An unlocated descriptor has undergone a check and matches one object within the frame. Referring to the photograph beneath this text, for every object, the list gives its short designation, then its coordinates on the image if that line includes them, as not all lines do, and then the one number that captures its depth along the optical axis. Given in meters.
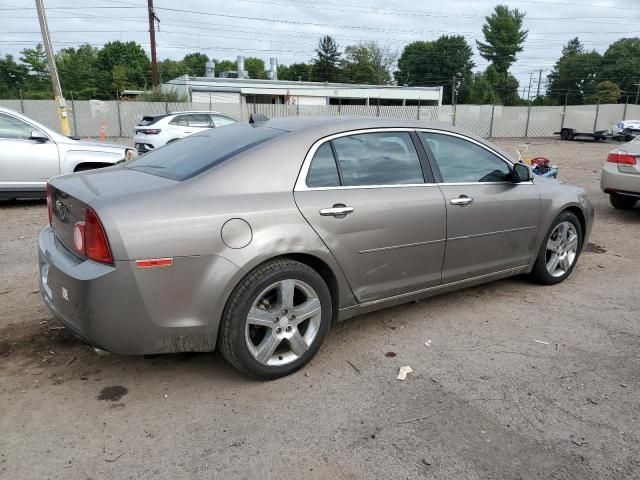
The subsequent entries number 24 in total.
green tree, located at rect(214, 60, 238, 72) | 99.56
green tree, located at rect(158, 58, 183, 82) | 84.00
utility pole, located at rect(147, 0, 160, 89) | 30.77
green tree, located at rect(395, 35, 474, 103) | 92.88
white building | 39.58
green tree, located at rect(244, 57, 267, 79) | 93.40
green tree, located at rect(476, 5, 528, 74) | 81.00
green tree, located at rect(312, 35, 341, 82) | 85.56
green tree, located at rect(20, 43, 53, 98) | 66.06
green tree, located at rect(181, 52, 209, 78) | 88.19
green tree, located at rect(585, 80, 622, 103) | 66.12
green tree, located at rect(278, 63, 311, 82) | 89.44
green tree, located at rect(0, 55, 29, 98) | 65.56
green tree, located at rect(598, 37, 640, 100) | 73.94
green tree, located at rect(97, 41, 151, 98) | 71.81
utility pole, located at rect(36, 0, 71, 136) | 14.44
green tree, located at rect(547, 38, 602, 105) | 78.82
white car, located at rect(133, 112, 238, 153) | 15.31
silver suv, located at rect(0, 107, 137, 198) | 8.02
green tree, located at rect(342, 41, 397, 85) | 81.50
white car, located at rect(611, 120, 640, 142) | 29.20
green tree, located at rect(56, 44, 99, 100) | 66.62
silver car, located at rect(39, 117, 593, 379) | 2.80
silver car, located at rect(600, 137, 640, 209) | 7.79
